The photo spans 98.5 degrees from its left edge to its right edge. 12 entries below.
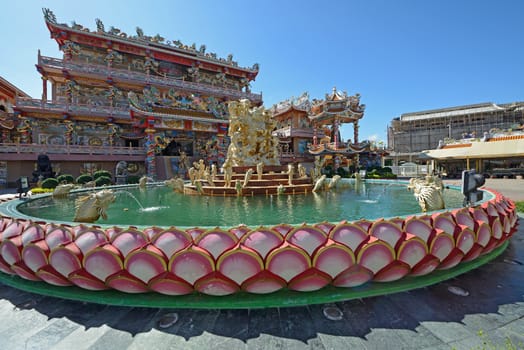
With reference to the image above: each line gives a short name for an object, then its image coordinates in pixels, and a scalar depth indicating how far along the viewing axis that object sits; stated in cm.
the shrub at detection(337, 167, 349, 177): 2486
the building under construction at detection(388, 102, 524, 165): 3541
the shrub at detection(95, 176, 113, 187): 1361
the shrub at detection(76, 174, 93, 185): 1497
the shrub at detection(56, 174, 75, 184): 1435
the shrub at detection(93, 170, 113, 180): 1659
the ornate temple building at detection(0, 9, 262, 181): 1973
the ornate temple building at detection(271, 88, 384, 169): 2892
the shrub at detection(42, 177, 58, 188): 1230
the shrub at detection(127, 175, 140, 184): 1812
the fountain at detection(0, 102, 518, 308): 233
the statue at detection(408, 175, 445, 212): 424
